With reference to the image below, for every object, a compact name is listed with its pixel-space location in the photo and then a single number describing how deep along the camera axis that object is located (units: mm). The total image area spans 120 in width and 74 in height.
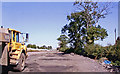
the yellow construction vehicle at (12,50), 8680
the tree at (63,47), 50250
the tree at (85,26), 29797
